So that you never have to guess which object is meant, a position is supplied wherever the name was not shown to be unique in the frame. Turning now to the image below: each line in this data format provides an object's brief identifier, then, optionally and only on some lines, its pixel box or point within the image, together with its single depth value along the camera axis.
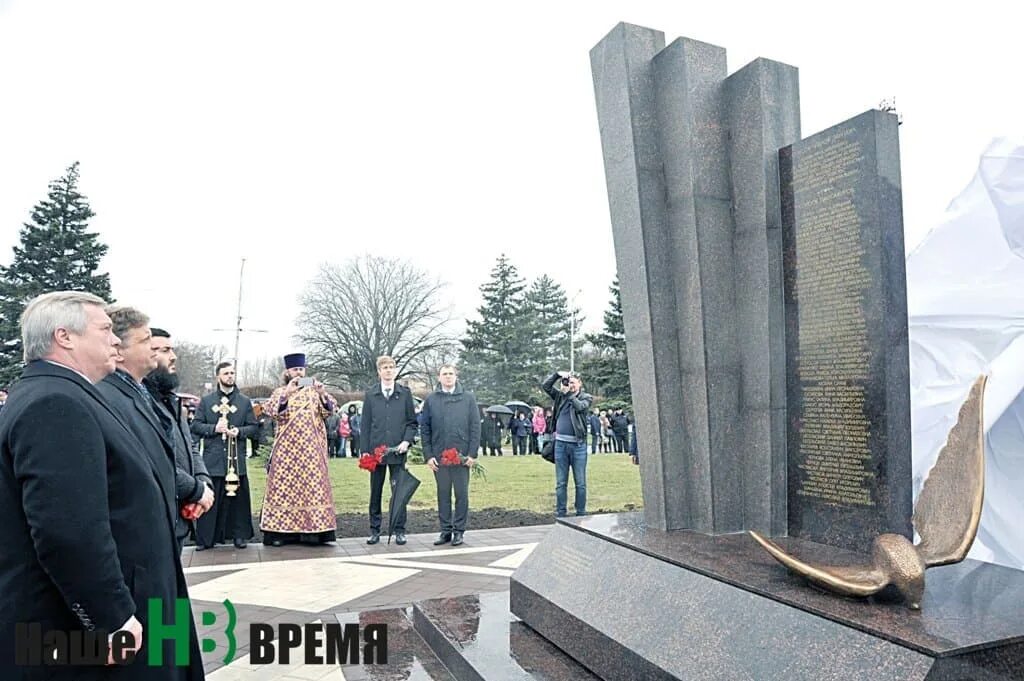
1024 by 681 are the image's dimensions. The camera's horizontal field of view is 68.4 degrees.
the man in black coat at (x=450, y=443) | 8.49
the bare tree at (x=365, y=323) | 43.09
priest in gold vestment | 8.36
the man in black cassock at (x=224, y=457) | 8.37
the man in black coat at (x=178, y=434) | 3.96
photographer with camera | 9.18
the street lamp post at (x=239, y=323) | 39.56
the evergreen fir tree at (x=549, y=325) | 41.84
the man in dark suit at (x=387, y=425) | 8.55
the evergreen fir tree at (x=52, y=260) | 25.48
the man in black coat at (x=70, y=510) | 2.24
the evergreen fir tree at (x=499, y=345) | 40.56
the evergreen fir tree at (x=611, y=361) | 33.16
